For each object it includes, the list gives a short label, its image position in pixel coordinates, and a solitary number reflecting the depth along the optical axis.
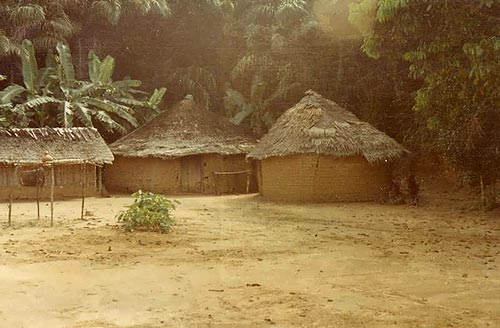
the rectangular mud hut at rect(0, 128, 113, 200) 19.42
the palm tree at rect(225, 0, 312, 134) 24.91
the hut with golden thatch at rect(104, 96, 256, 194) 22.09
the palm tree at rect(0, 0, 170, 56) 23.48
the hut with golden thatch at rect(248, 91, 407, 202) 17.77
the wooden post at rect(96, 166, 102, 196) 20.95
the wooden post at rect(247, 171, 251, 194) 22.19
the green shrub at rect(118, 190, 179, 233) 11.15
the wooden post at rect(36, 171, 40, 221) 13.06
